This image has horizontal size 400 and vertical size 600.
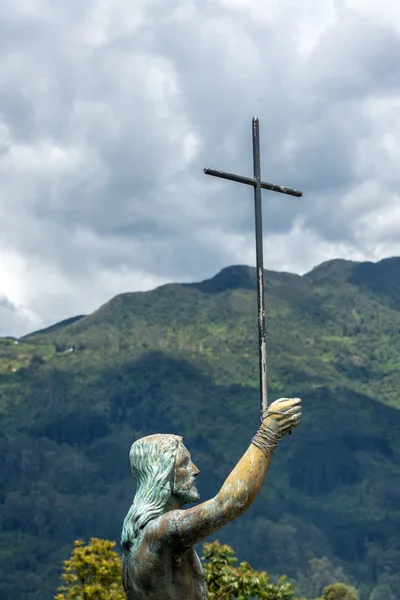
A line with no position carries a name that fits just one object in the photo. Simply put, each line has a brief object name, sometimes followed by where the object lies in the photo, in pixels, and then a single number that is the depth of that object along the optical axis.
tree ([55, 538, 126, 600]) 53.11
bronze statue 13.39
